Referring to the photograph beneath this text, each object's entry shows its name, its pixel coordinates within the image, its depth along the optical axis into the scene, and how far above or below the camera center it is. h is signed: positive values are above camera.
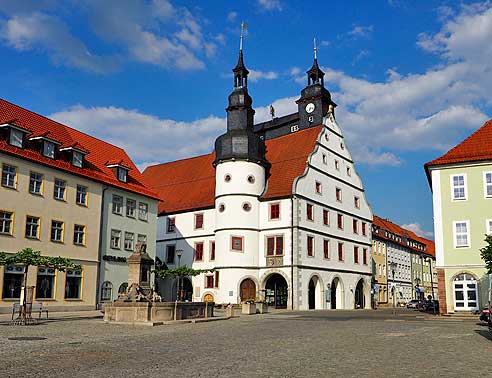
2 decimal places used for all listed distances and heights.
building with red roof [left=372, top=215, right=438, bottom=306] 70.62 +3.62
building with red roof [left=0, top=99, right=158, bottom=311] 31.28 +4.69
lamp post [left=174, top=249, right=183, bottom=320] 24.12 -0.83
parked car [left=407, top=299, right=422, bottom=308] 58.37 -1.80
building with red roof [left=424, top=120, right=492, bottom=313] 32.56 +4.12
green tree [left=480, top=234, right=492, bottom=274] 25.55 +1.60
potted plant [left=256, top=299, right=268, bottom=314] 37.19 -1.53
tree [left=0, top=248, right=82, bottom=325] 24.16 +0.93
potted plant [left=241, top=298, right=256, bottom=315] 34.97 -1.51
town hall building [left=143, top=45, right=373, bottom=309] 45.78 +5.83
